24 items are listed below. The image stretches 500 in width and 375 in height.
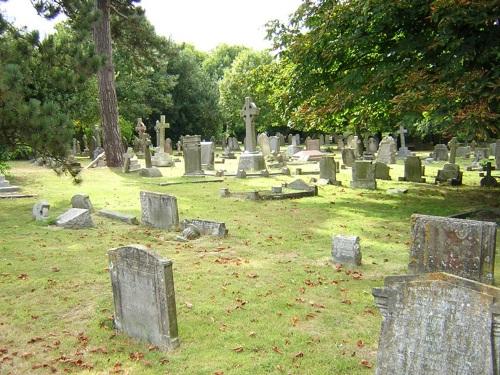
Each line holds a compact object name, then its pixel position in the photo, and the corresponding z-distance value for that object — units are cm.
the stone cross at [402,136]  3488
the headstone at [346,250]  815
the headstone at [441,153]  2992
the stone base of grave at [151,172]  2278
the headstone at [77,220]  1141
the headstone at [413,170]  1970
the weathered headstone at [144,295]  542
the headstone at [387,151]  2823
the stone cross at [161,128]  2905
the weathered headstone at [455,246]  664
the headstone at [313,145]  3344
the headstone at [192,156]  2277
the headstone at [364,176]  1762
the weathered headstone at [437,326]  365
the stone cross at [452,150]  2416
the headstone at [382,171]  2045
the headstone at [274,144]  3609
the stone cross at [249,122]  2434
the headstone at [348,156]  2608
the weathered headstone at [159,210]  1118
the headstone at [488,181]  1767
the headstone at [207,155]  2602
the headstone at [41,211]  1220
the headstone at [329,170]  1892
